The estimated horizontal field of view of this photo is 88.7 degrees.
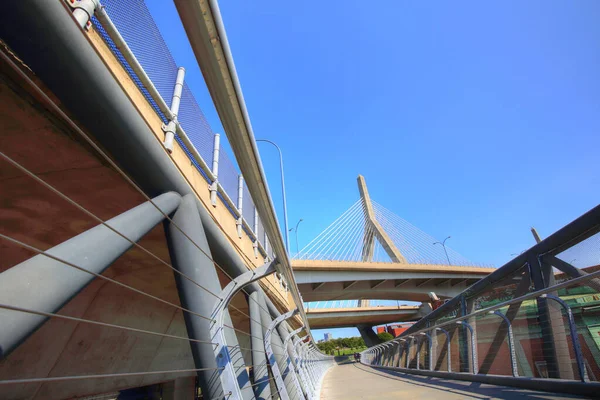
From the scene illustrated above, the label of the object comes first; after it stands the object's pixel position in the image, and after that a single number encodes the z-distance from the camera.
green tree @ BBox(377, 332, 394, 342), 52.84
